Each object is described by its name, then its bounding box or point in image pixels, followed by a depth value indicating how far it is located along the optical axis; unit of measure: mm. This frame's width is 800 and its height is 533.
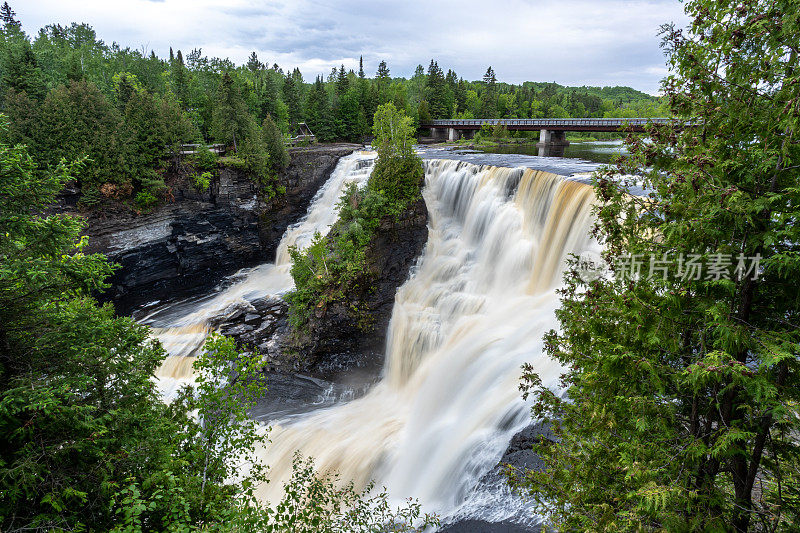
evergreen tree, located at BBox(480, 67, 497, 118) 73312
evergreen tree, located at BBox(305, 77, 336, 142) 50406
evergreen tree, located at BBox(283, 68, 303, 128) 52688
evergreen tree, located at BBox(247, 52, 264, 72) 94688
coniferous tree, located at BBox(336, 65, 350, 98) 57906
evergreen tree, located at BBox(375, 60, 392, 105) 59356
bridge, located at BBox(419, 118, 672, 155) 43344
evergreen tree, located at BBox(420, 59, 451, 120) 65438
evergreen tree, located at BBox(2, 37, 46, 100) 31047
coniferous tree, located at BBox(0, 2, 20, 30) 70938
